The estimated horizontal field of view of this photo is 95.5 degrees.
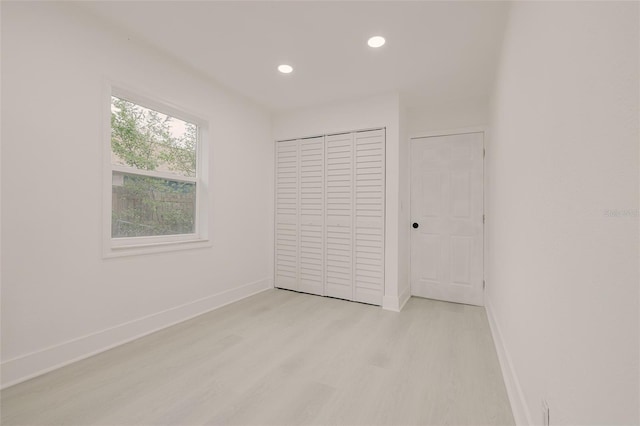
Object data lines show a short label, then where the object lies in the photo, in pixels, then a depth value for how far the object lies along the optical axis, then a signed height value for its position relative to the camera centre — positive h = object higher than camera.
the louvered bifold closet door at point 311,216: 3.73 -0.03
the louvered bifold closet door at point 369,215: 3.35 -0.01
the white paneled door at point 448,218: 3.41 -0.04
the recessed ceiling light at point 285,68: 2.74 +1.39
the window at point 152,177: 2.38 +0.33
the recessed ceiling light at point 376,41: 2.28 +1.38
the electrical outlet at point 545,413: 1.07 -0.74
